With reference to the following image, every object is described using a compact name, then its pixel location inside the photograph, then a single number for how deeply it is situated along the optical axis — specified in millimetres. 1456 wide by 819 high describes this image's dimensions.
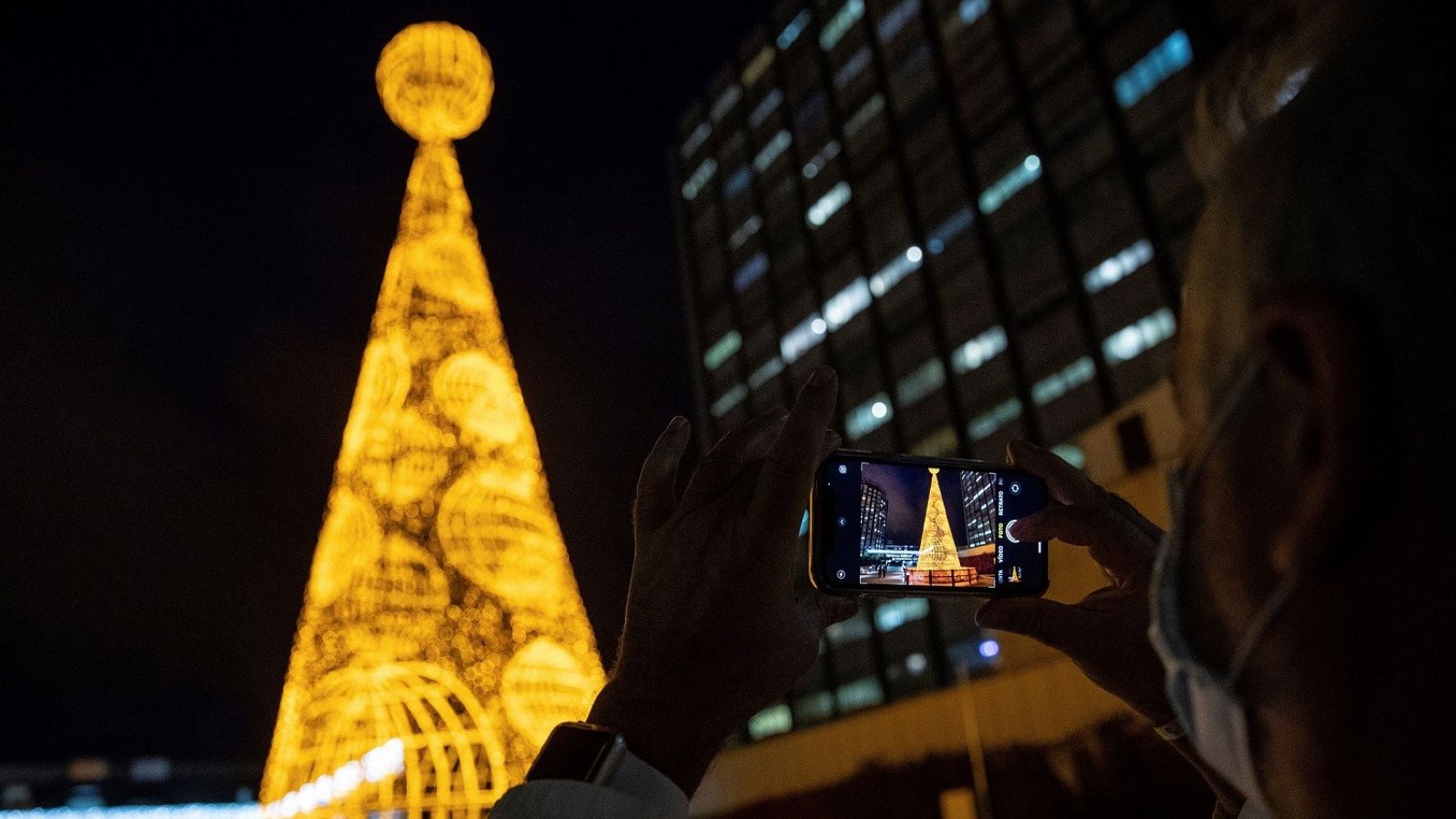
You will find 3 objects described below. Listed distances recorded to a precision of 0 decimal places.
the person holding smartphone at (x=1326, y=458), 318
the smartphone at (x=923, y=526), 695
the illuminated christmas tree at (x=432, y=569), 8767
